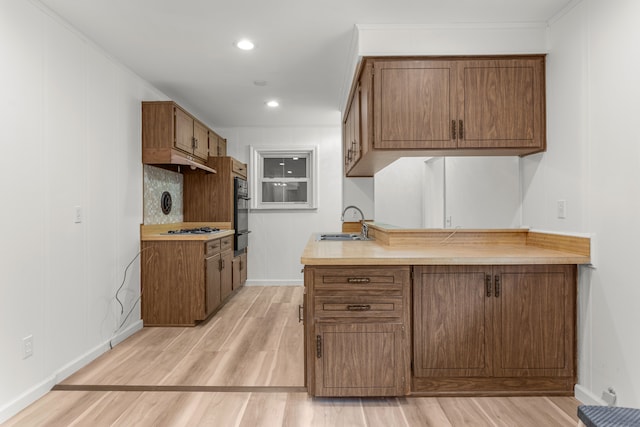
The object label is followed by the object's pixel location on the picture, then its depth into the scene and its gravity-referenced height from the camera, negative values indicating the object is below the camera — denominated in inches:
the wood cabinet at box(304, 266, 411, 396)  83.9 -27.1
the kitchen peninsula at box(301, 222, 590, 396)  84.0 -25.9
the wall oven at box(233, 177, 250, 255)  193.3 -2.0
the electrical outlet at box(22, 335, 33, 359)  86.9 -32.1
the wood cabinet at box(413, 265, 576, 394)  86.7 -25.7
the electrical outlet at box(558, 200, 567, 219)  93.4 +0.2
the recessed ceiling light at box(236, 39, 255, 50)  114.2 +51.6
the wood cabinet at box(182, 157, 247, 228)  188.2 +8.2
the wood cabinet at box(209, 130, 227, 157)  194.4 +36.1
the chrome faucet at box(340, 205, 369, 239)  144.8 -8.1
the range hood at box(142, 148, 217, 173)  144.3 +20.7
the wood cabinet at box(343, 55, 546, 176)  102.1 +29.2
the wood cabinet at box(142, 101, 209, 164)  144.7 +30.8
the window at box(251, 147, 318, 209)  227.8 +19.8
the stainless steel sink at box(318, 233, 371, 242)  141.7 -10.6
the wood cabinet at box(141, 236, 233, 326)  145.2 -27.9
